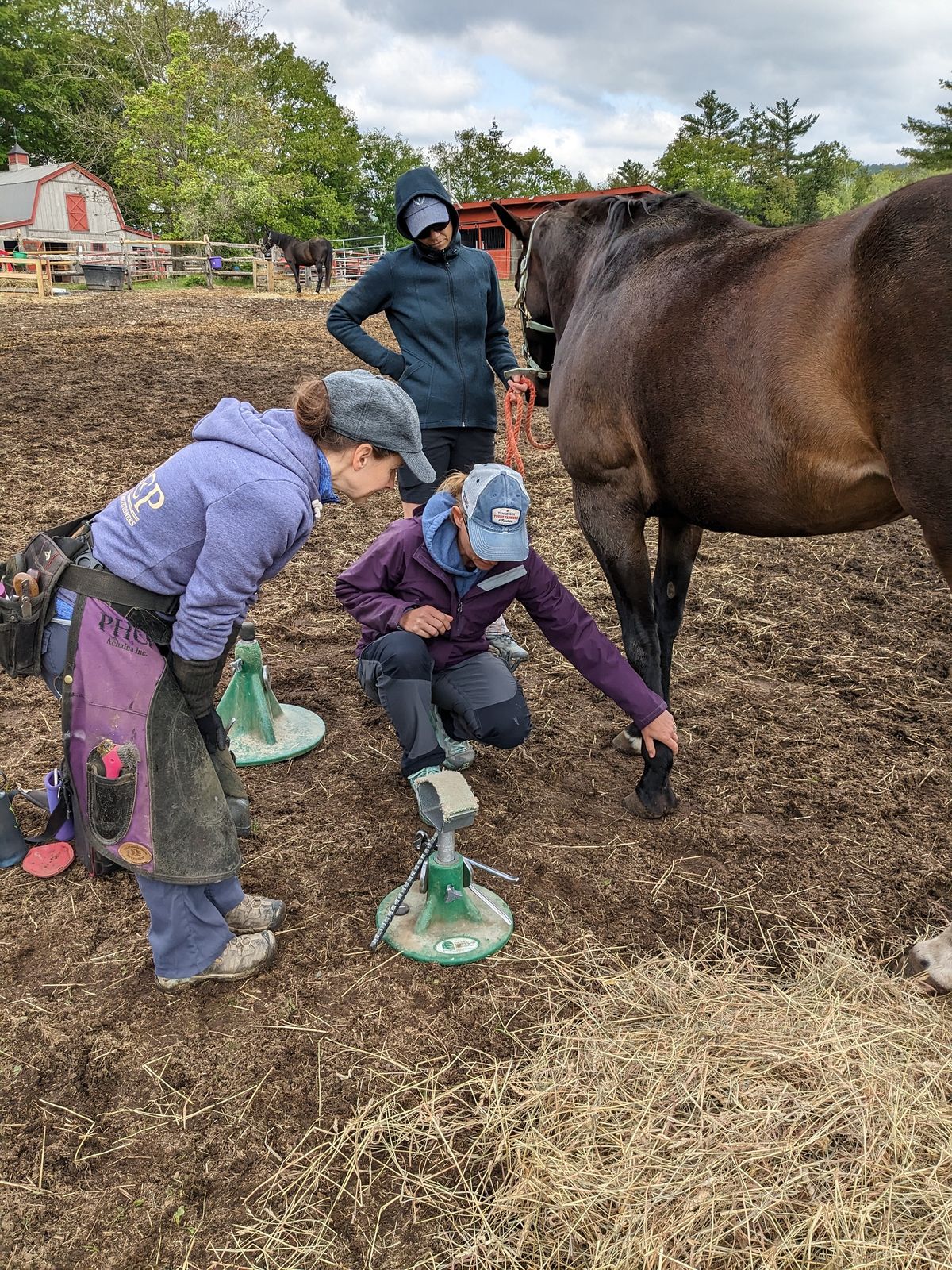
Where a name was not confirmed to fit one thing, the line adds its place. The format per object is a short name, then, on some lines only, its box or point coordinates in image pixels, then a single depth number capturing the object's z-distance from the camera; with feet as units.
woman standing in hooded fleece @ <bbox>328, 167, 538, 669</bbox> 12.55
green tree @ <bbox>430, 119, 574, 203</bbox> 185.06
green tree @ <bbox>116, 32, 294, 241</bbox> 99.19
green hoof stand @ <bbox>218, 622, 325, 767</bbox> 11.10
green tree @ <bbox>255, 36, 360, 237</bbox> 141.79
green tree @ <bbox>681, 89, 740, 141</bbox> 197.88
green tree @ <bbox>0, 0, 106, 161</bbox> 130.41
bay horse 7.31
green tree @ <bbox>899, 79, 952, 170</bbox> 137.08
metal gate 100.37
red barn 111.86
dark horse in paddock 72.64
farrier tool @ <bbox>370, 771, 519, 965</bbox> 7.86
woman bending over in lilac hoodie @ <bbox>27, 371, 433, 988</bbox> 6.51
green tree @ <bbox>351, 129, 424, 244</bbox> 167.12
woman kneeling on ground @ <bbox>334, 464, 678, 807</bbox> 8.60
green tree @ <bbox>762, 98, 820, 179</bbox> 191.72
